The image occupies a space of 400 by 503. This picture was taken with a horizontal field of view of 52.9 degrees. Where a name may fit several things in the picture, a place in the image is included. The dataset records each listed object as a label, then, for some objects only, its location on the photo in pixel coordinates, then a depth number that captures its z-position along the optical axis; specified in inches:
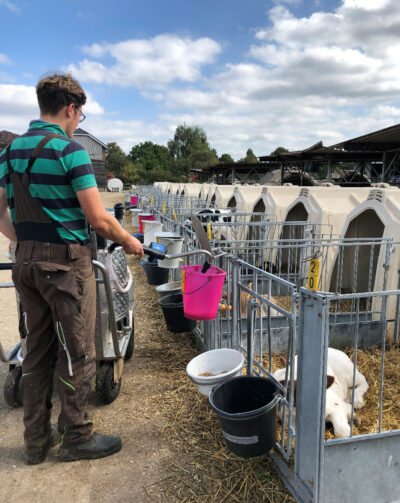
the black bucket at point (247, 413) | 90.8
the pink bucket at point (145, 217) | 366.6
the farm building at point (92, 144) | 2485.5
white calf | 109.7
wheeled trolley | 122.3
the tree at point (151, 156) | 3056.1
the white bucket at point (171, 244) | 196.7
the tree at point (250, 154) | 3916.3
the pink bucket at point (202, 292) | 120.8
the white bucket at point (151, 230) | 270.2
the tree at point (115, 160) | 3503.9
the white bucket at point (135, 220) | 535.4
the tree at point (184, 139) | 3924.7
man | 94.7
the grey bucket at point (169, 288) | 193.4
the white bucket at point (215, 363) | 120.6
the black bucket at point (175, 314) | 173.9
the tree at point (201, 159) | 3063.5
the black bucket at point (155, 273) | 263.0
